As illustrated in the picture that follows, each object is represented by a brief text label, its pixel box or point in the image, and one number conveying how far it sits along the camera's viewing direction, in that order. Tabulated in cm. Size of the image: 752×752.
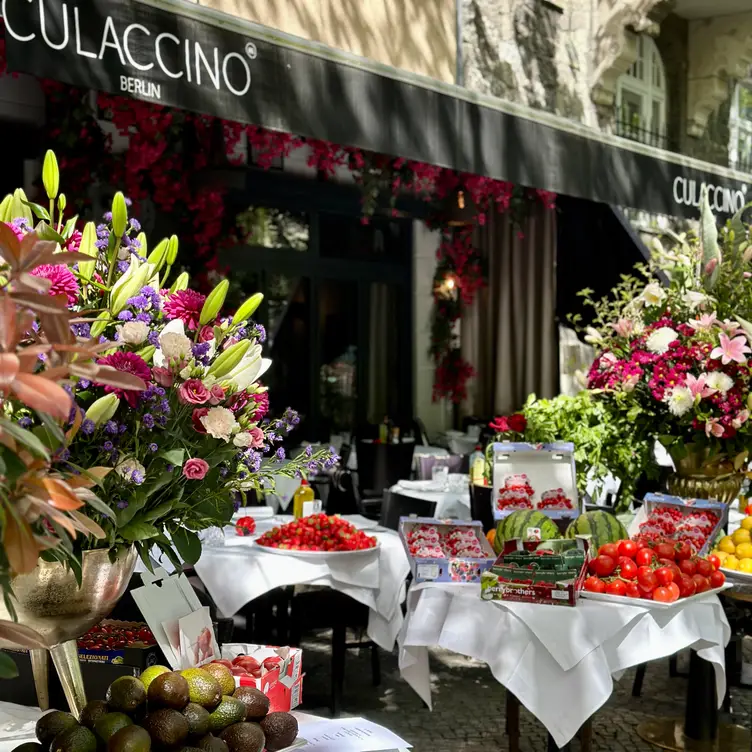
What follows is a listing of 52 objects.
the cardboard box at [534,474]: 401
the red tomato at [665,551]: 345
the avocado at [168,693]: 161
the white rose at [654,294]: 427
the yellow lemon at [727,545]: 382
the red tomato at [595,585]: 331
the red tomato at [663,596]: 323
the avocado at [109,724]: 155
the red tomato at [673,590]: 324
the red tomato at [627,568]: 336
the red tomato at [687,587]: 330
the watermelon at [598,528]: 375
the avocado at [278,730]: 170
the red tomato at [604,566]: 338
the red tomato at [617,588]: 329
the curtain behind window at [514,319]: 1013
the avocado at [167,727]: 155
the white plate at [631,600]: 323
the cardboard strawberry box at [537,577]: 324
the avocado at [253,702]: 171
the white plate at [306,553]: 432
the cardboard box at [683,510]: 373
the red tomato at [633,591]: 329
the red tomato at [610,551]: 345
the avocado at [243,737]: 161
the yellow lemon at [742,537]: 385
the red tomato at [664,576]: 329
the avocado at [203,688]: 166
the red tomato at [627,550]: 344
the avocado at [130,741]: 150
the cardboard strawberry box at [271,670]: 189
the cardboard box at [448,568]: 350
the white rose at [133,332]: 158
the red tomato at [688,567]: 343
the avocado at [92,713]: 158
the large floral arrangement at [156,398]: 157
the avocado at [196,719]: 159
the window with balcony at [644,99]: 871
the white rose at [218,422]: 159
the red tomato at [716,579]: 346
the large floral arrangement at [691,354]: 393
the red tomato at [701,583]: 337
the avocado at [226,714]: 164
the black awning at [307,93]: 287
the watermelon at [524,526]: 357
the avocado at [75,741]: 152
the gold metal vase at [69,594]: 157
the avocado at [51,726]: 157
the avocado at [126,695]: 162
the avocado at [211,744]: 157
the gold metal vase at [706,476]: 413
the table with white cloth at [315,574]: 429
